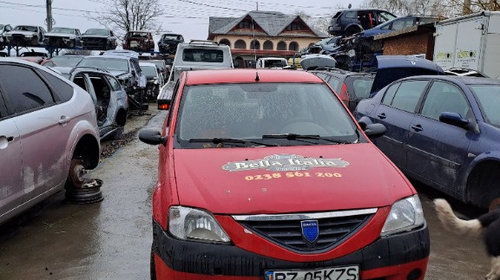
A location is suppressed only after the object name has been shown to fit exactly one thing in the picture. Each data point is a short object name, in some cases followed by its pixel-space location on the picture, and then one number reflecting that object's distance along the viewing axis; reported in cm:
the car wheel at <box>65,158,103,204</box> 538
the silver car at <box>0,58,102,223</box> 397
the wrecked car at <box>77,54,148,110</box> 1371
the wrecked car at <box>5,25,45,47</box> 2530
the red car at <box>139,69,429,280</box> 257
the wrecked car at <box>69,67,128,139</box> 834
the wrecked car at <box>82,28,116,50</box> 2761
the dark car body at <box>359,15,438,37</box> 1827
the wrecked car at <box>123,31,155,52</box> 3222
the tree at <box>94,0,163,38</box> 6512
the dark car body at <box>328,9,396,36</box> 2209
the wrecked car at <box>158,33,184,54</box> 3164
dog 265
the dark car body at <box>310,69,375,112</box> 905
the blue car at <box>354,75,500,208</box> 473
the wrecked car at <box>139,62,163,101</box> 1947
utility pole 3466
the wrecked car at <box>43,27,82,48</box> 2561
